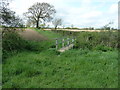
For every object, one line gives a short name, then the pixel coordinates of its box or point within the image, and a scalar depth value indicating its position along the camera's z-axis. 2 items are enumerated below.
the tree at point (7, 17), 6.01
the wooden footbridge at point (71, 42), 7.97
